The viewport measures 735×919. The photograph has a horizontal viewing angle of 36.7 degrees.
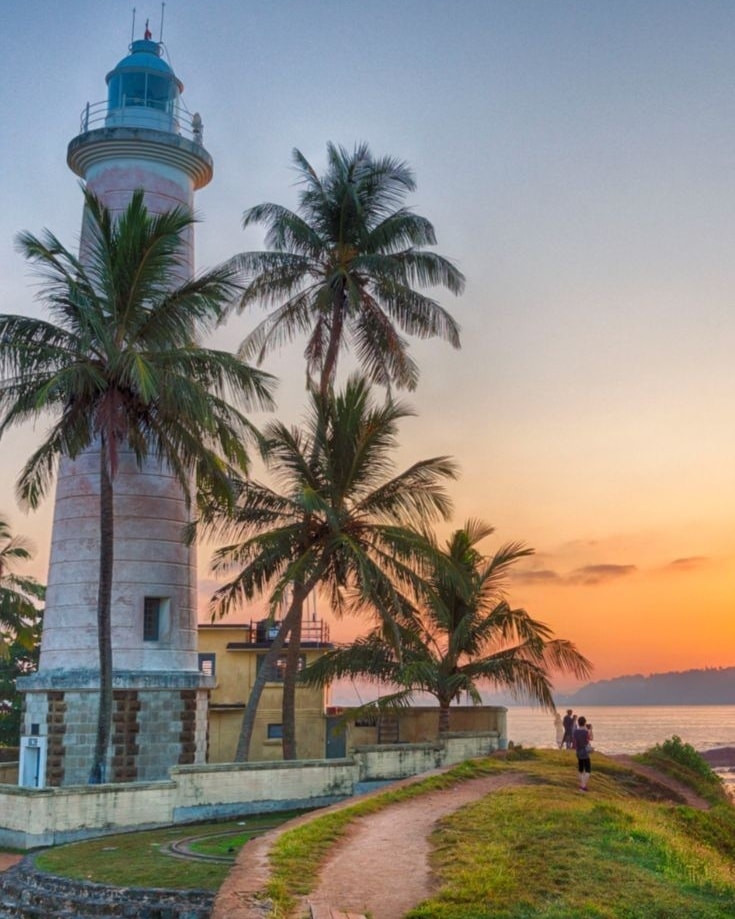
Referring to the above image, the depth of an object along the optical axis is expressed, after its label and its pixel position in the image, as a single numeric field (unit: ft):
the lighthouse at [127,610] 88.63
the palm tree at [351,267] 106.42
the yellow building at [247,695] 117.29
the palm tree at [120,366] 83.15
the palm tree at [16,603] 138.31
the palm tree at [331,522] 91.04
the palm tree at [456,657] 97.60
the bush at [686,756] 117.19
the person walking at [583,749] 73.26
